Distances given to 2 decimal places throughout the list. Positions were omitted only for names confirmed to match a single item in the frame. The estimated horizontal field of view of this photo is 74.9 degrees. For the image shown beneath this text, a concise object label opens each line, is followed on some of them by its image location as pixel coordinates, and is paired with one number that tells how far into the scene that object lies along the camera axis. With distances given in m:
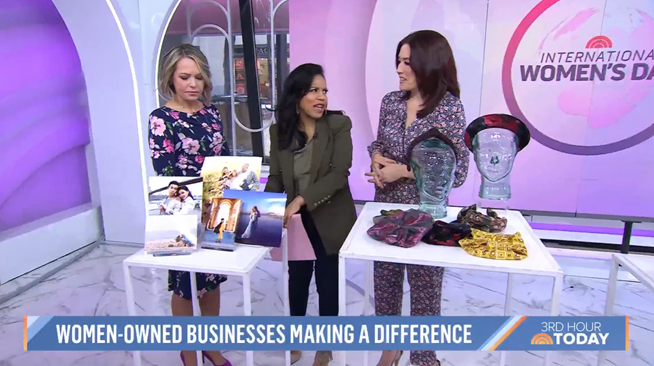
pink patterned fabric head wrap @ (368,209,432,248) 1.44
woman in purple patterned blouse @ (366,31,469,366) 1.65
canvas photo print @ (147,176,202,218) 1.46
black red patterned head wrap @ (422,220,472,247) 1.45
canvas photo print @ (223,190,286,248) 1.49
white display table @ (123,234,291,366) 1.36
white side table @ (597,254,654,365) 1.35
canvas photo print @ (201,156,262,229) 1.54
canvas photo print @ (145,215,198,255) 1.45
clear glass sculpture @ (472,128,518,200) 1.51
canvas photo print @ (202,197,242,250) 1.49
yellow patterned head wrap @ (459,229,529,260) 1.32
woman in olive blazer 1.72
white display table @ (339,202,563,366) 1.26
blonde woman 1.67
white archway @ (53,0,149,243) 3.18
